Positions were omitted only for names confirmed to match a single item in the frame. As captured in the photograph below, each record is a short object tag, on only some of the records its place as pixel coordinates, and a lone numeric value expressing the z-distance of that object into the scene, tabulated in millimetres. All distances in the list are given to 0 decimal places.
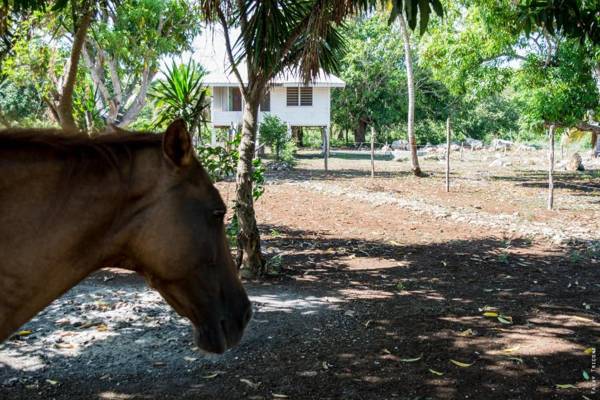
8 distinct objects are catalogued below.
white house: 32781
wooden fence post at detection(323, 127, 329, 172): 25702
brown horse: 1743
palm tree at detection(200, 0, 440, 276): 6297
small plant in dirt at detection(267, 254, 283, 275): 7504
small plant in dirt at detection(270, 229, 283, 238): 10315
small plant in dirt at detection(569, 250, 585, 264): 8156
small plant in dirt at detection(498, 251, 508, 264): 8227
